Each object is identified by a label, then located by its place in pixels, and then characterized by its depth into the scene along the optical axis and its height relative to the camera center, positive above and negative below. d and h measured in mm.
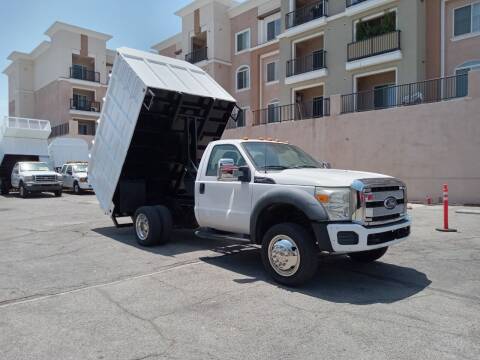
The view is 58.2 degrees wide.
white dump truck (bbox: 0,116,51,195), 25266 +1664
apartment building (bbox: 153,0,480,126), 21734 +7513
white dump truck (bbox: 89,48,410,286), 5594 -196
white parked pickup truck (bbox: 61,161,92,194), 25109 -317
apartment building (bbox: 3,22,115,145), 43281 +9929
